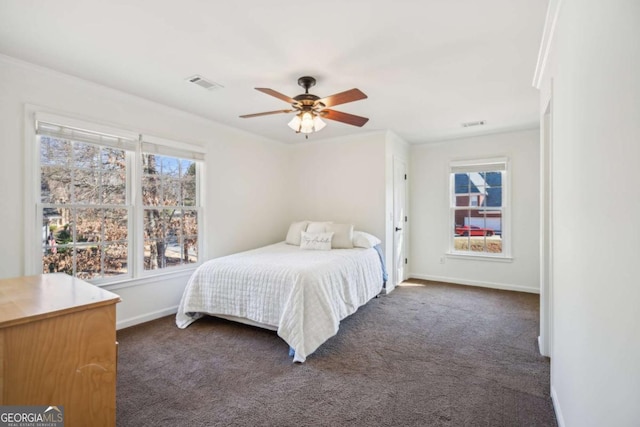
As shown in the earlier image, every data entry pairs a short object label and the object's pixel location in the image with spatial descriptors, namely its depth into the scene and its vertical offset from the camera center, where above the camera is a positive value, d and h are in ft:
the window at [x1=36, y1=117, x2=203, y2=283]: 9.09 +0.35
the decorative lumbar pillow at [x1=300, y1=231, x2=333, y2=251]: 13.42 -1.32
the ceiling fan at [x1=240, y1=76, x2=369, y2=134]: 8.38 +3.01
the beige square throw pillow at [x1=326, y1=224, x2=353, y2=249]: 13.80 -1.15
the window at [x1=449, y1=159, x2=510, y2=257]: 15.84 +0.15
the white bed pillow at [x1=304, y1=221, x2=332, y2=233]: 14.47 -0.73
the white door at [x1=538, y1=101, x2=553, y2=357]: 8.19 -0.93
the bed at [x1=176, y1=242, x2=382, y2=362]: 8.77 -2.60
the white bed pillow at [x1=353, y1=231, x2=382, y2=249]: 13.71 -1.29
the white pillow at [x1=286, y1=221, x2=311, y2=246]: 15.04 -1.00
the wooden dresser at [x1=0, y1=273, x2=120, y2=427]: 3.89 -1.91
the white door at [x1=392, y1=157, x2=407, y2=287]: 16.09 -0.35
